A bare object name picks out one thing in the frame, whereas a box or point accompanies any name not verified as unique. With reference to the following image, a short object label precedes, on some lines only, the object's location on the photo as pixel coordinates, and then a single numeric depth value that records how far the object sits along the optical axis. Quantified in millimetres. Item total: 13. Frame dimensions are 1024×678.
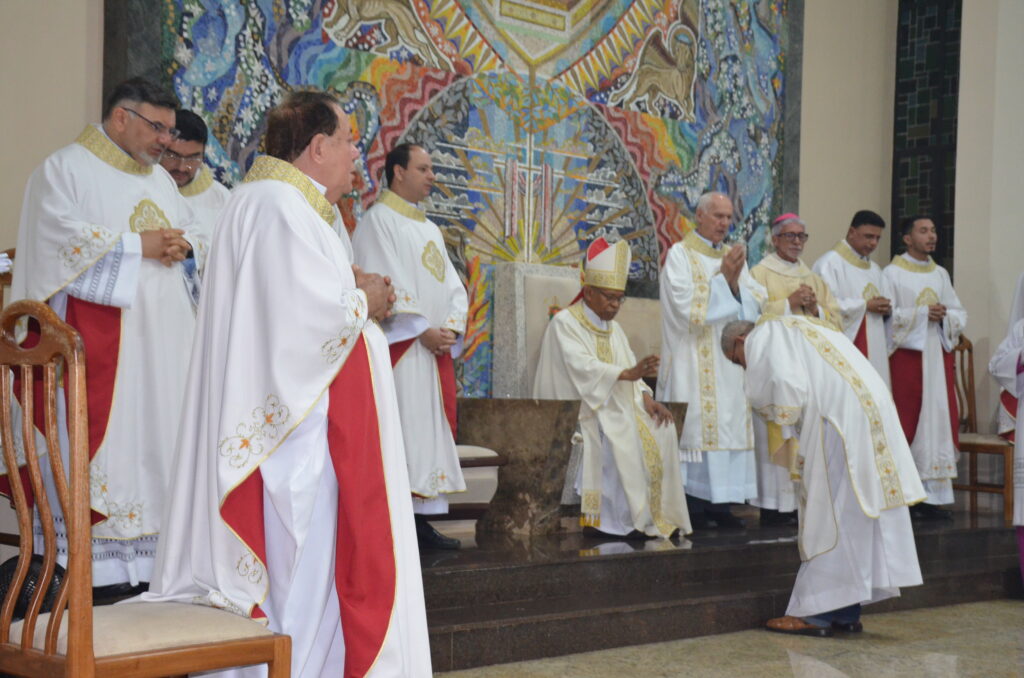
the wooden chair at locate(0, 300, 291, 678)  2404
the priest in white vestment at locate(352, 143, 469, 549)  5902
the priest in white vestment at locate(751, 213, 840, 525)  7594
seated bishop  6703
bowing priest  5293
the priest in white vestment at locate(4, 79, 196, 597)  4344
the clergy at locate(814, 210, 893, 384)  8352
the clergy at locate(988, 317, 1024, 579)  6402
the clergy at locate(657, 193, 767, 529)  7320
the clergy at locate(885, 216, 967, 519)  8406
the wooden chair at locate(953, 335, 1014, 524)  8281
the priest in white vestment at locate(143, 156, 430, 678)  2998
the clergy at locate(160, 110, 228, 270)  5250
